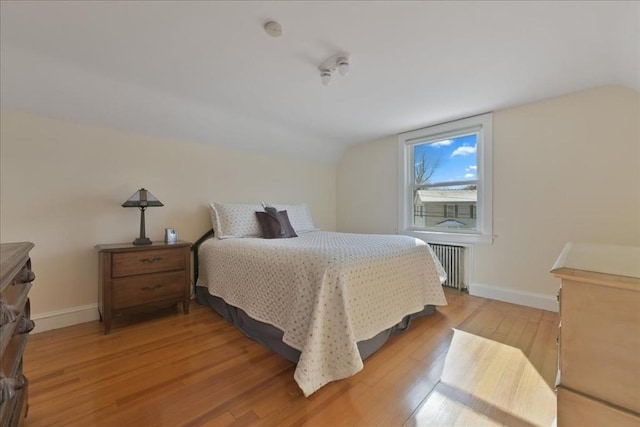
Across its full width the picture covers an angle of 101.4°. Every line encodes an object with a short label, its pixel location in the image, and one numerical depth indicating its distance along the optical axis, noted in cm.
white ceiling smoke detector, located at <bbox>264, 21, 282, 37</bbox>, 148
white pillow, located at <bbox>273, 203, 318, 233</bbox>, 325
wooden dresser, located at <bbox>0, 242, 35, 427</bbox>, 66
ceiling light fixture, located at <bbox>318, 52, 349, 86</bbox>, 179
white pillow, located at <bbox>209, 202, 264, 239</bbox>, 278
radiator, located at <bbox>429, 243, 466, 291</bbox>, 309
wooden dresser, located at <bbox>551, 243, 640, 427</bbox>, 72
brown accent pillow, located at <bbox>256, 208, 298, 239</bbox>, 278
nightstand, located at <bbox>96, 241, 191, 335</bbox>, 210
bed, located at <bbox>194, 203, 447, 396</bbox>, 147
